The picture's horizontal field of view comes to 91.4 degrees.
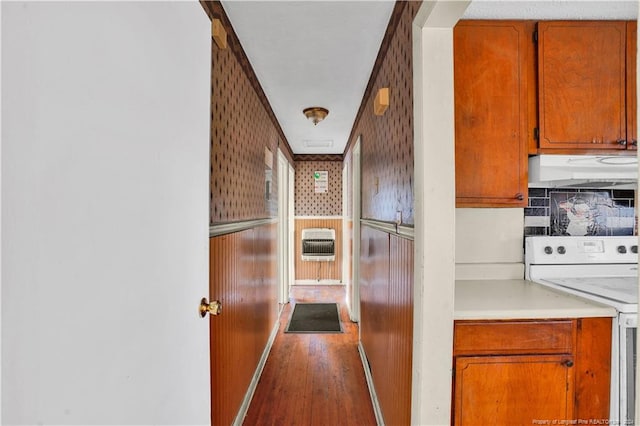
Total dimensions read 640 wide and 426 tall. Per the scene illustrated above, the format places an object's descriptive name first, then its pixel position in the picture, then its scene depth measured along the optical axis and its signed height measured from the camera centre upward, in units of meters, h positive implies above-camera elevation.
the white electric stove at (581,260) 1.64 -0.28
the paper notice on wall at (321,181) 5.16 +0.46
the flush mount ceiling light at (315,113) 2.80 +0.87
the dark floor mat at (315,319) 3.29 -1.26
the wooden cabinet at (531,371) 1.19 -0.62
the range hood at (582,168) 1.43 +0.19
